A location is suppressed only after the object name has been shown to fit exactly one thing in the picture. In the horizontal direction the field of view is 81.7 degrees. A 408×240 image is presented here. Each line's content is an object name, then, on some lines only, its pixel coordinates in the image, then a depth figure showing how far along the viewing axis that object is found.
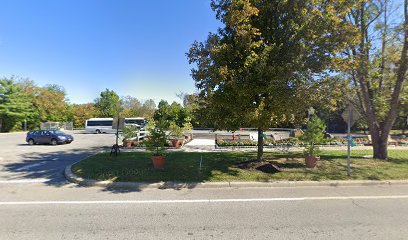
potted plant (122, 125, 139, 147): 13.69
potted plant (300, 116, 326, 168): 9.48
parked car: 19.92
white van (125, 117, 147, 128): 42.81
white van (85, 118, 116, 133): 40.31
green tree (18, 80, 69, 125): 43.91
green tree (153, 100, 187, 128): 43.53
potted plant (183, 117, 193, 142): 16.80
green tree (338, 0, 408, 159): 10.67
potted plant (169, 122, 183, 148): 11.04
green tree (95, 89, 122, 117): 88.81
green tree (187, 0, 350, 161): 7.82
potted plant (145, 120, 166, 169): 9.12
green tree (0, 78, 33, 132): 37.12
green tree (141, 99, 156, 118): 63.44
